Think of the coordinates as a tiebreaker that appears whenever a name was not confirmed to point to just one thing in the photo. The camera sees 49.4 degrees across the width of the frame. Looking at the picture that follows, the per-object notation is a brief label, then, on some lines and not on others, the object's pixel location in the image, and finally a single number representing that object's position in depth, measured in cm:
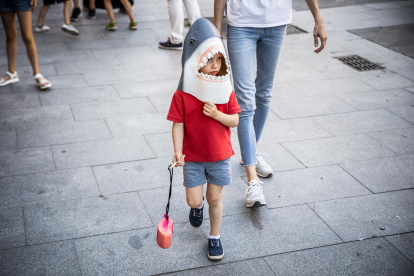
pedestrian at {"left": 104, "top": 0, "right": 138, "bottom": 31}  834
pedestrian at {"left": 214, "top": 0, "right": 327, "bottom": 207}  325
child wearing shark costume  249
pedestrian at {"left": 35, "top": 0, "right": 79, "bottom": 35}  777
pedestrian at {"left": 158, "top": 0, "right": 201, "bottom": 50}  720
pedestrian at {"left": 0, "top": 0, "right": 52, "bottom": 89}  509
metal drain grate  633
